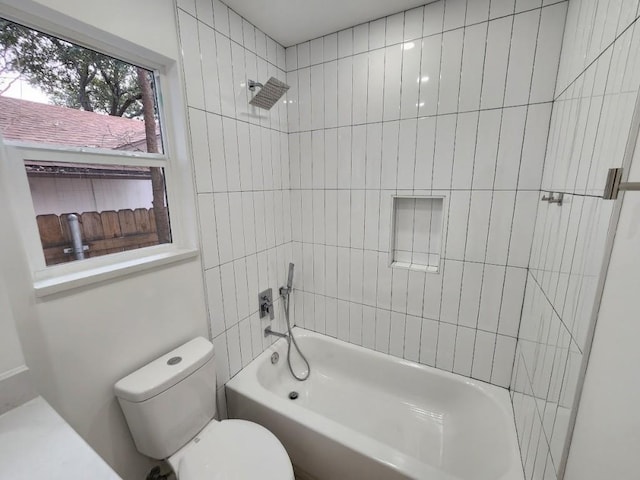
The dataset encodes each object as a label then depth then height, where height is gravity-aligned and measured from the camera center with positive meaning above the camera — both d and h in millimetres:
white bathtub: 1255 -1299
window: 924 +190
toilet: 1092 -1044
